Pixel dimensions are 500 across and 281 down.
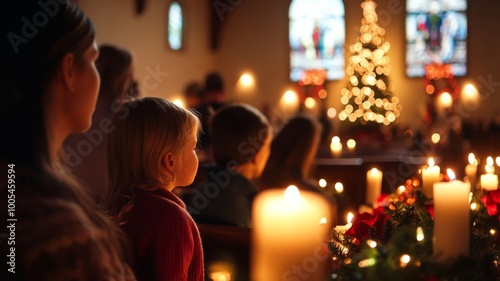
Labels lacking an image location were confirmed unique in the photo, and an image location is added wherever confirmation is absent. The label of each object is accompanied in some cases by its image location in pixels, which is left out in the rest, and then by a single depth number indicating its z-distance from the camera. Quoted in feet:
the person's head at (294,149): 10.69
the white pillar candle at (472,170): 7.70
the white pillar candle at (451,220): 3.35
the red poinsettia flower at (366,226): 4.61
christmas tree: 45.16
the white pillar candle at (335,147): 20.01
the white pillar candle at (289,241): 2.50
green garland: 3.25
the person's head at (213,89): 16.87
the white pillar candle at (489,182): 6.08
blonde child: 5.22
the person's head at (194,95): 20.55
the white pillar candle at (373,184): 9.20
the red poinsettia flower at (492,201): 4.75
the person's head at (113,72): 8.86
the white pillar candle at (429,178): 6.00
